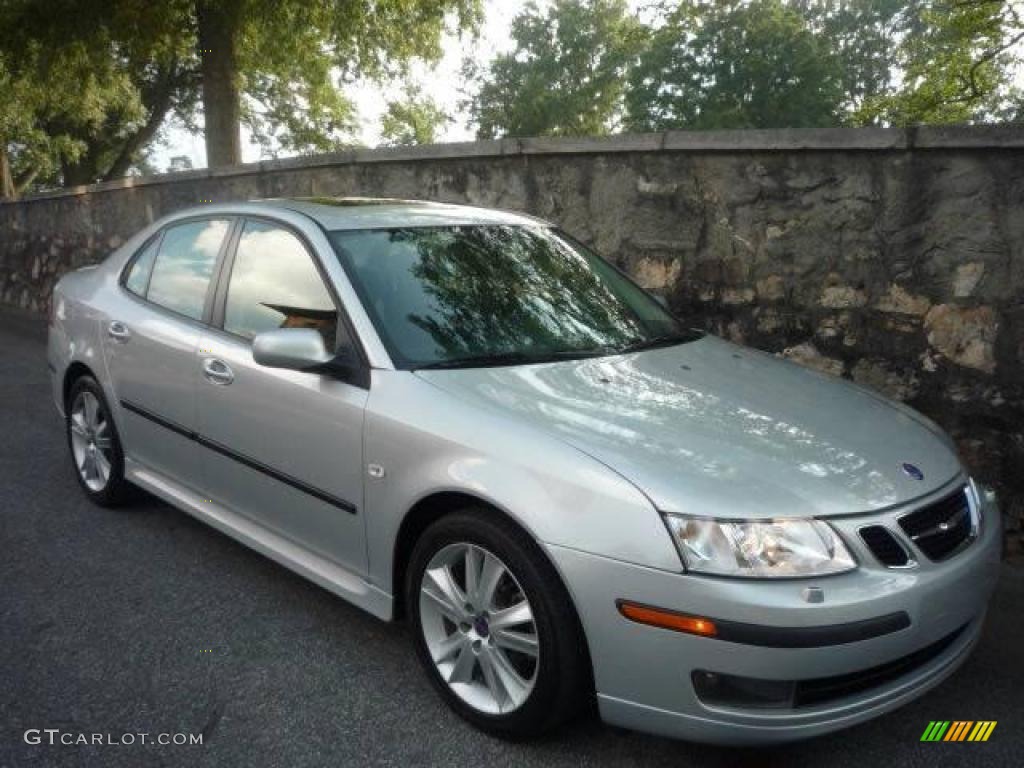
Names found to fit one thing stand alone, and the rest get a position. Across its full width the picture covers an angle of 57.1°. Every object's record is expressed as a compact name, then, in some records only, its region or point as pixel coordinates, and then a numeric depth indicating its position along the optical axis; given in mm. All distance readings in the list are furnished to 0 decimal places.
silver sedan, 2342
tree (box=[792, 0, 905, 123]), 53500
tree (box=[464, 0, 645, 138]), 52875
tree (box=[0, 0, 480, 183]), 11586
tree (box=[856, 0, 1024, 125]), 8633
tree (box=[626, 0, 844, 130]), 42000
